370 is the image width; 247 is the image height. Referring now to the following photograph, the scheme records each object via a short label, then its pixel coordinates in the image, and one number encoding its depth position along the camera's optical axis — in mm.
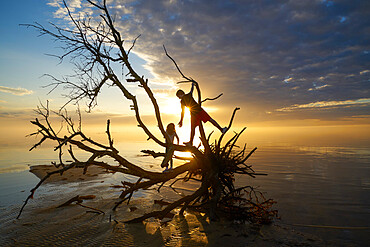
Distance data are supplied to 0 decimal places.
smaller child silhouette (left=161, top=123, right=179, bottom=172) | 7762
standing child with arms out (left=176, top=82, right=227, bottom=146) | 6066
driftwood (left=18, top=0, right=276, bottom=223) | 4609
